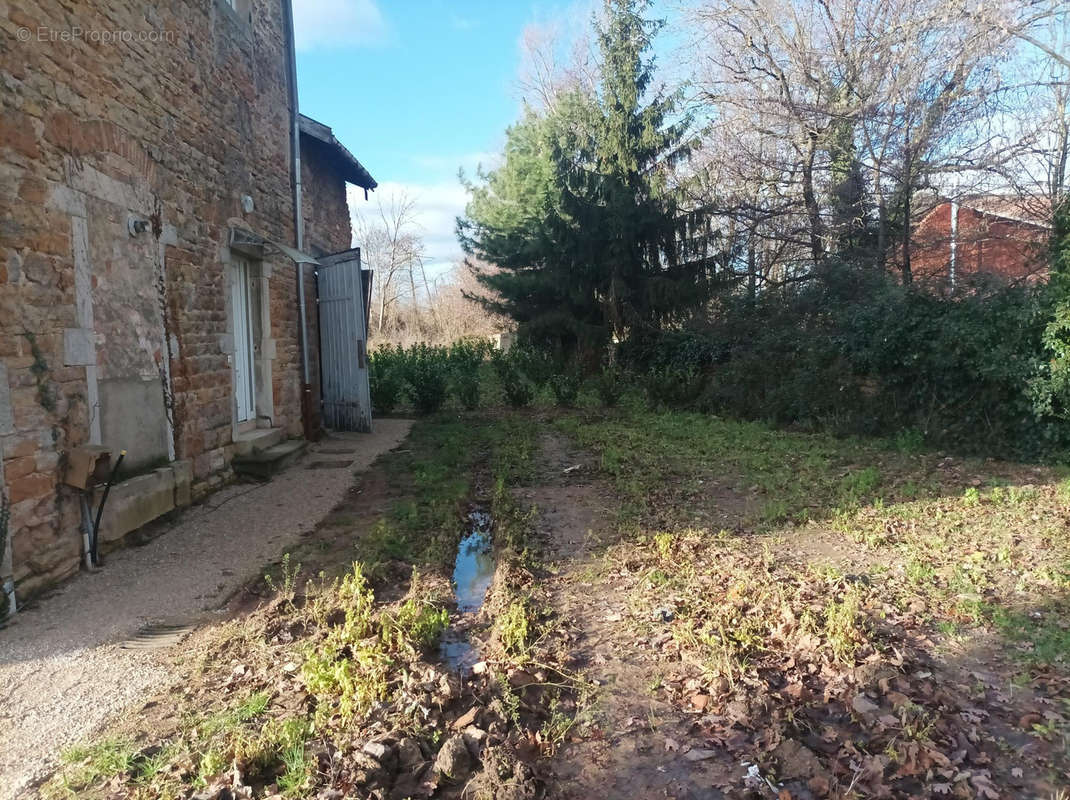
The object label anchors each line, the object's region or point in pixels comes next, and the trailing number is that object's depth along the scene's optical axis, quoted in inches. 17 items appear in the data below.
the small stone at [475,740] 103.0
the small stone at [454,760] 98.2
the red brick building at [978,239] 397.1
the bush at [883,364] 307.0
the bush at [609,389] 518.9
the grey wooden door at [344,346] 389.4
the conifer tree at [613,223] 592.1
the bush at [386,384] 514.6
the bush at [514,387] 524.7
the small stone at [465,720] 109.3
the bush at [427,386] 502.6
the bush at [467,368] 525.7
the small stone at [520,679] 123.9
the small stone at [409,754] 100.2
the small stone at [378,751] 98.5
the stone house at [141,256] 160.9
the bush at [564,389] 526.6
